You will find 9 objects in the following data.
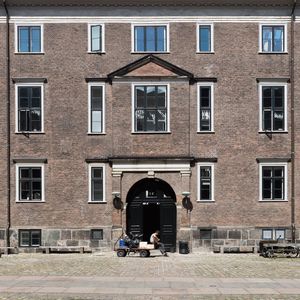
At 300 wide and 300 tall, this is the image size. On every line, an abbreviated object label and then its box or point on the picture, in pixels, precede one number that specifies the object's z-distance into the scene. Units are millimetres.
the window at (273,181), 36562
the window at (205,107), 36719
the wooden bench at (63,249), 35688
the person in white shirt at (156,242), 34688
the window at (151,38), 36875
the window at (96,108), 36781
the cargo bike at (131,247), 33666
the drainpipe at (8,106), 36344
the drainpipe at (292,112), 36344
